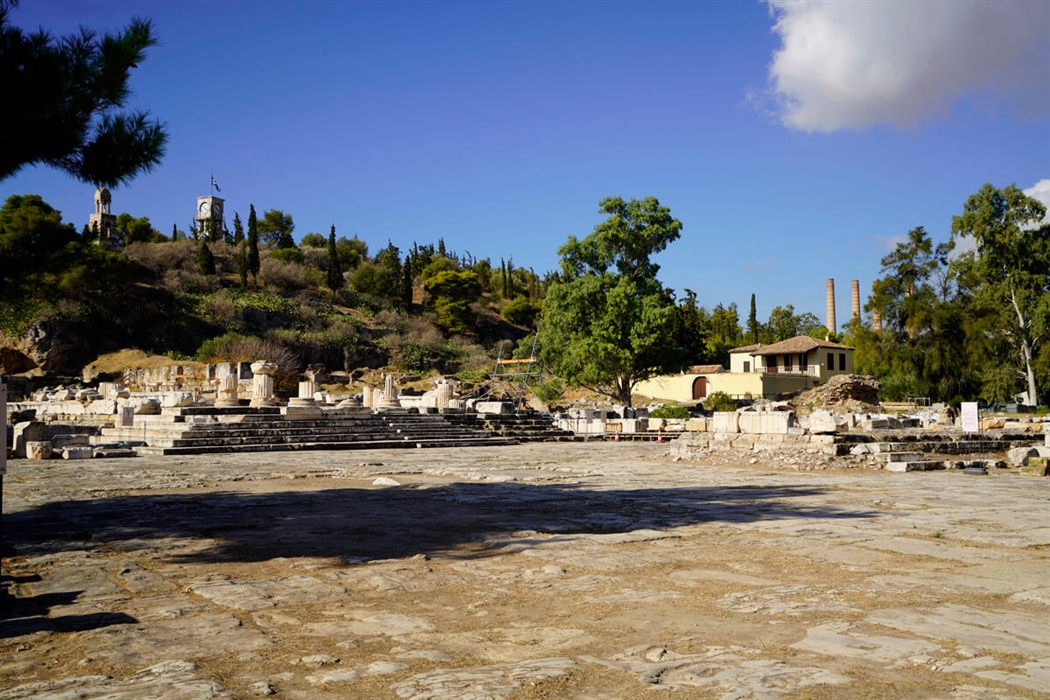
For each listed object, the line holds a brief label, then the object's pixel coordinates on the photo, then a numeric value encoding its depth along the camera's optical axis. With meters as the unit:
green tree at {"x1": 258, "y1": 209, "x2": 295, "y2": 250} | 81.25
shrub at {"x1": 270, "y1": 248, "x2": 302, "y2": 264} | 68.94
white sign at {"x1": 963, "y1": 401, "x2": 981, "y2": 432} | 17.73
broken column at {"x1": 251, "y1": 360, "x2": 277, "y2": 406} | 27.77
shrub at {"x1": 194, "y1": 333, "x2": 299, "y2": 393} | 44.91
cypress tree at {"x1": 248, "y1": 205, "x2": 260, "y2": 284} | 59.03
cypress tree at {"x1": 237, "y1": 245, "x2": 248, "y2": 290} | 58.84
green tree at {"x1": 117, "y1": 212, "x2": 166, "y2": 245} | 63.91
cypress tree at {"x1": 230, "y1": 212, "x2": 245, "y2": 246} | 71.81
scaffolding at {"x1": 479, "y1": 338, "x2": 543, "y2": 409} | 37.83
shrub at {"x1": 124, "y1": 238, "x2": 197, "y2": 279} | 56.75
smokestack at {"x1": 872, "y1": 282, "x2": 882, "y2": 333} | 58.76
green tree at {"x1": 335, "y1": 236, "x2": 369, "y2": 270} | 78.38
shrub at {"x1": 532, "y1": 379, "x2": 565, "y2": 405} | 45.94
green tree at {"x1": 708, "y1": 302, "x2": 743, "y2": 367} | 63.72
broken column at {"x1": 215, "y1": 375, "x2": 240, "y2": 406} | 28.87
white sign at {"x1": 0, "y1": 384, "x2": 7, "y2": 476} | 5.20
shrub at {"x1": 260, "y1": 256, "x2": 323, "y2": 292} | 61.60
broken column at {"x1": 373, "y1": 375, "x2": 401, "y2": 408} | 28.78
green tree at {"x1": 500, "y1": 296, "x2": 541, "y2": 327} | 72.75
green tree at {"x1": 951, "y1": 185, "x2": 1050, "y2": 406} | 40.12
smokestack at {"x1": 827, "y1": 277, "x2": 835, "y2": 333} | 80.54
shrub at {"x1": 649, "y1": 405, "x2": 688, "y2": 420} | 33.26
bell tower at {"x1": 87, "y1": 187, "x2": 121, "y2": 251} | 59.88
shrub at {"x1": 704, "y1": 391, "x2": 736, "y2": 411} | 39.98
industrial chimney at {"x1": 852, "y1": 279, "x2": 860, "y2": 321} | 80.77
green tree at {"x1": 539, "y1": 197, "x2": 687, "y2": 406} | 35.50
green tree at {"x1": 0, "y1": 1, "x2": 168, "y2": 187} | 6.45
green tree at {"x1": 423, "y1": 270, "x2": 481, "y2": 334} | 65.69
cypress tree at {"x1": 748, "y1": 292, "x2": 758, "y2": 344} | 69.44
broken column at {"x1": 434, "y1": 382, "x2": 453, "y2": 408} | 31.02
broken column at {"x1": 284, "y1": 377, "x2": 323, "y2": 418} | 24.72
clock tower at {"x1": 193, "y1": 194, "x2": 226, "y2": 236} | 80.62
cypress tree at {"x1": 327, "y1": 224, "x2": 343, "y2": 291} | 64.25
